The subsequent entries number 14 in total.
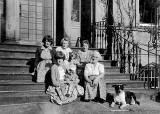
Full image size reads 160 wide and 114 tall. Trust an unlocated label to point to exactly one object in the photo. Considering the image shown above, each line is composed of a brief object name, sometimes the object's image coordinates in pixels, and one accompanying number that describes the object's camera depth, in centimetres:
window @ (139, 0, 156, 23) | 895
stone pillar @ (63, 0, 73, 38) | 799
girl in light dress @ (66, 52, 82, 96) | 551
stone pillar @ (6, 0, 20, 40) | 715
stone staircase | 531
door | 810
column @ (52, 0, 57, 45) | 829
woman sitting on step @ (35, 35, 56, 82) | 573
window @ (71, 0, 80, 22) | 872
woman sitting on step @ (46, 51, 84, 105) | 534
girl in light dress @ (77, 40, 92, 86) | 618
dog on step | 540
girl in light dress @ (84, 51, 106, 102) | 552
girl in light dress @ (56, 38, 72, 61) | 600
